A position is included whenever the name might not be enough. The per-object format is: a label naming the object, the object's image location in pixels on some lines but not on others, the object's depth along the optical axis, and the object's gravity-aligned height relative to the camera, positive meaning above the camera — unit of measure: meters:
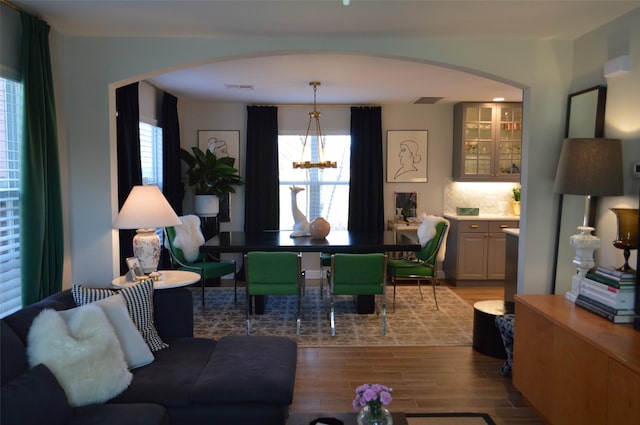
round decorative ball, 5.03 -0.49
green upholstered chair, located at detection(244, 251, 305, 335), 4.21 -0.83
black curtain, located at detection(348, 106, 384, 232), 6.67 +0.22
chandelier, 5.21 +0.23
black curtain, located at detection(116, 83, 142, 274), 4.38 +0.25
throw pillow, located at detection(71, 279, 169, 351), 2.66 -0.72
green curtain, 2.85 +0.02
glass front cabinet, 6.48 +0.61
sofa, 1.90 -1.02
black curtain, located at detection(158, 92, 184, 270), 5.78 +0.30
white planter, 6.18 -0.32
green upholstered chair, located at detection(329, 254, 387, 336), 4.25 -0.84
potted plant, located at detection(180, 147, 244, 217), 6.15 +0.03
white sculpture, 5.14 -0.42
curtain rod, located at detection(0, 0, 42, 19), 2.75 +1.03
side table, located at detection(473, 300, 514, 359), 3.78 -1.18
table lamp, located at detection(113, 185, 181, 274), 3.24 -0.28
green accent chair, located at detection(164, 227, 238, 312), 5.01 -0.92
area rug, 4.23 -1.40
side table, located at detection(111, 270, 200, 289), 3.27 -0.73
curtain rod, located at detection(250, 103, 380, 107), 6.69 +1.11
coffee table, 2.04 -1.05
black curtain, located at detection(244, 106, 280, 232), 6.61 +0.15
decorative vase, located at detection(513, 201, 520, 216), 6.63 -0.32
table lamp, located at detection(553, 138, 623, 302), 2.89 +0.07
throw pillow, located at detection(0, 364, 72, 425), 1.72 -0.86
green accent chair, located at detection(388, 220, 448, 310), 5.01 -0.88
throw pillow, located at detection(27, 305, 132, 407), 2.06 -0.79
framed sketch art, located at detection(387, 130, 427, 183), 6.77 +0.40
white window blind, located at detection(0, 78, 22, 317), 2.78 -0.10
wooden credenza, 1.99 -0.87
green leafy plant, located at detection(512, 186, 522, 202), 6.64 -0.11
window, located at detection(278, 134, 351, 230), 6.80 -0.04
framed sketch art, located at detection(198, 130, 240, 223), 6.66 +0.53
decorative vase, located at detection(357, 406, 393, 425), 1.81 -0.91
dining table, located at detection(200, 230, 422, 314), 4.54 -0.62
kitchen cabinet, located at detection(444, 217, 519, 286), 6.22 -0.87
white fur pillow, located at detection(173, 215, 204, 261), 5.06 -0.63
